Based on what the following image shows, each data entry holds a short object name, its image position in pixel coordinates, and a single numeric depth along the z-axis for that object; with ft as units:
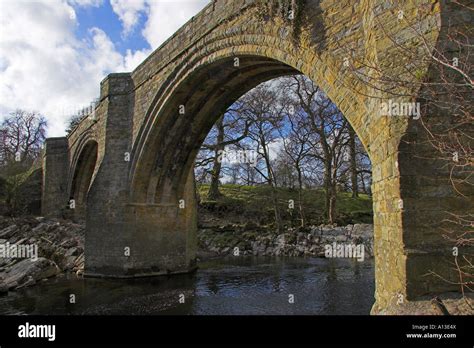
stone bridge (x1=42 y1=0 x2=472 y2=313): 12.85
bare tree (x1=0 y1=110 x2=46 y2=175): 107.45
